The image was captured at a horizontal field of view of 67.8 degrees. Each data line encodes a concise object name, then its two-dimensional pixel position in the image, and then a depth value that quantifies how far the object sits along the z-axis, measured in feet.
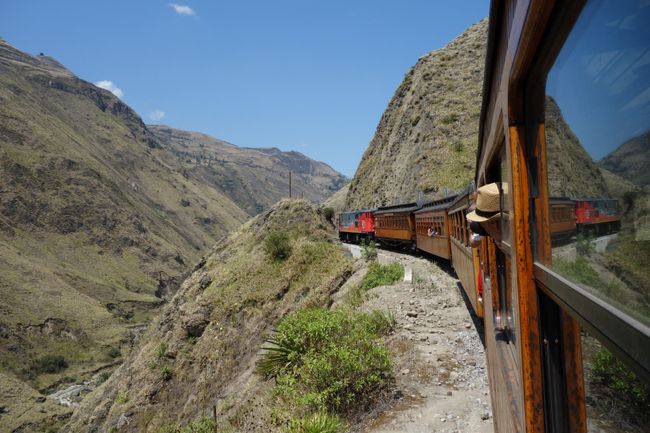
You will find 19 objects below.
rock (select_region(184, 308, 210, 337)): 72.69
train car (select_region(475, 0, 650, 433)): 3.15
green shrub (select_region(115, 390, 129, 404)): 68.80
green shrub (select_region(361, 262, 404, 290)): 53.36
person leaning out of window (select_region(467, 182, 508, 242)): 10.62
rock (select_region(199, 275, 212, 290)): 90.94
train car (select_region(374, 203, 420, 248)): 77.20
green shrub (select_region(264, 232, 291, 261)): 81.71
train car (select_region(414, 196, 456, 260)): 50.24
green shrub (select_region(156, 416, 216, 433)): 35.23
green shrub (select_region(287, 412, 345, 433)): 21.40
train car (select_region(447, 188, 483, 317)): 25.64
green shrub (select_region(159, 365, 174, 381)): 66.64
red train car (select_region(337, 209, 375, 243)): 107.76
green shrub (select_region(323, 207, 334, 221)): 157.02
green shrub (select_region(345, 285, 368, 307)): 47.26
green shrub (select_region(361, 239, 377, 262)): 67.97
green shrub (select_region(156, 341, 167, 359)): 71.85
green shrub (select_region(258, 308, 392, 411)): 26.32
